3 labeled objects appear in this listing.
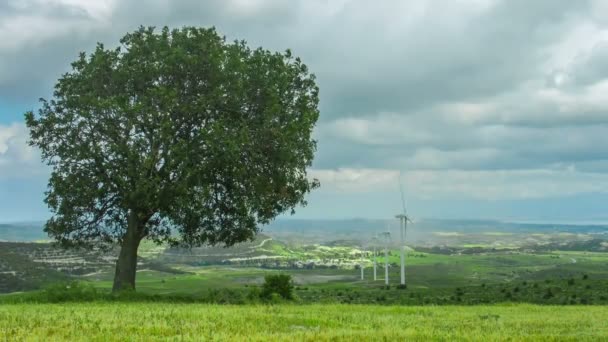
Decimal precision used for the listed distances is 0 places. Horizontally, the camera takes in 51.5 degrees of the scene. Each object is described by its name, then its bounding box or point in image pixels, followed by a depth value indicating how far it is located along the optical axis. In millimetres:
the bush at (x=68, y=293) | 34531
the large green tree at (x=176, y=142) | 38812
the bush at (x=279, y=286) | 35906
